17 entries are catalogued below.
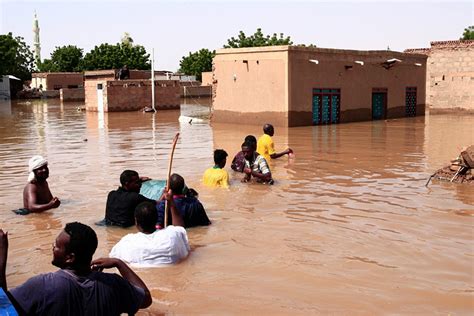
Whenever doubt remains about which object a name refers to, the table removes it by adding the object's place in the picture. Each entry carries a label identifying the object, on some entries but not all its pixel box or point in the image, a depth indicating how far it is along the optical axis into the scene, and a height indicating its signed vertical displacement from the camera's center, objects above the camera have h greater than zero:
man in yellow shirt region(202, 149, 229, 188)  8.89 -1.20
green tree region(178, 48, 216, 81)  65.81 +4.66
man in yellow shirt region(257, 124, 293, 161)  12.09 -0.98
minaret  114.50 +13.14
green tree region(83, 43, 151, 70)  60.25 +4.87
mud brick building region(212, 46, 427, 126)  22.30 +0.69
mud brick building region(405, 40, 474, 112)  30.41 +1.37
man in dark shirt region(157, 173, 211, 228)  6.61 -1.28
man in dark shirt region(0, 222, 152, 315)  3.15 -1.06
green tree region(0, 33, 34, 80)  53.28 +4.46
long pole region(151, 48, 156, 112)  35.19 +0.61
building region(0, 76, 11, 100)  58.41 +1.59
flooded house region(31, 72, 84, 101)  56.72 +2.17
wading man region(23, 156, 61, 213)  7.67 -1.24
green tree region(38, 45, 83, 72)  67.06 +5.37
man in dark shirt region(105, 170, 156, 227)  6.93 -1.24
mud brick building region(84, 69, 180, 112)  34.16 +0.52
